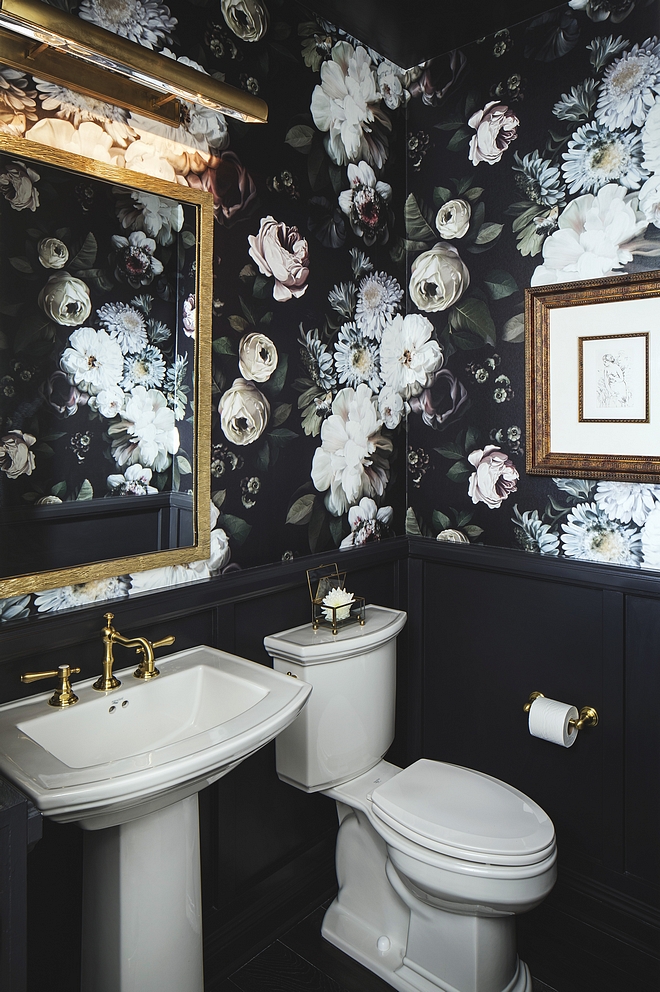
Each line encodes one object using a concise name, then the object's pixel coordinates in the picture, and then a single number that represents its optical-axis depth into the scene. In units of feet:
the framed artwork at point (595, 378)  6.16
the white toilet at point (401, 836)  5.23
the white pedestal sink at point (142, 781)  3.80
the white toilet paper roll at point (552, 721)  6.29
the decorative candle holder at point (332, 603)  6.59
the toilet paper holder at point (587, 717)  6.53
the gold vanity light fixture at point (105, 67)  4.10
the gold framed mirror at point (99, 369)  4.68
